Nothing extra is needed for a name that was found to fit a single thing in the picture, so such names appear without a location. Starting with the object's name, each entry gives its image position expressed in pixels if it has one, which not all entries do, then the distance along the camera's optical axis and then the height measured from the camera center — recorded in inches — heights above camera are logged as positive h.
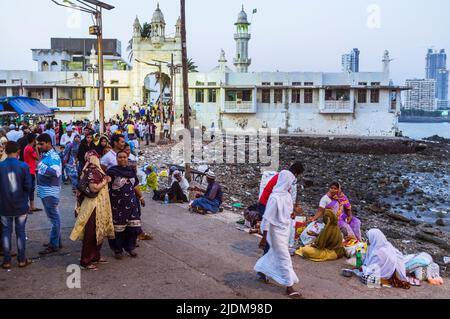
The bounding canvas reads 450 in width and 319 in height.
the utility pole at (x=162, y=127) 1167.9 -43.6
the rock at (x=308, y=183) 904.5 -140.4
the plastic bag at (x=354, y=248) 284.8 -84.8
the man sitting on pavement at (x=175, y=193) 457.7 -80.4
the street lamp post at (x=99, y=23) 518.3 +97.7
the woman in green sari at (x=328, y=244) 285.3 -81.7
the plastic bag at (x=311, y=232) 307.3 -79.7
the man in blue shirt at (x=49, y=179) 263.6 -38.5
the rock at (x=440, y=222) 641.6 -154.4
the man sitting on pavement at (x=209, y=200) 406.3 -78.5
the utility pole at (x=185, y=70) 562.1 +49.6
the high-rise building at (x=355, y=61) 2641.0 +280.7
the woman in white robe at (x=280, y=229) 219.3 -56.2
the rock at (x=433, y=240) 468.8 -133.8
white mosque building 1769.2 +64.0
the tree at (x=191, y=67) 2272.4 +211.8
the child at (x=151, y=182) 501.7 -77.4
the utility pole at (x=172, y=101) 1239.1 +23.9
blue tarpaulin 713.6 +8.3
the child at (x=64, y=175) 531.9 -73.4
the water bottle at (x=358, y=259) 270.7 -85.6
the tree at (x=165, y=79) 1820.1 +124.5
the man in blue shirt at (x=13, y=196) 233.5 -42.3
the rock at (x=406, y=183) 989.2 -156.4
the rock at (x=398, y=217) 621.3 -143.5
